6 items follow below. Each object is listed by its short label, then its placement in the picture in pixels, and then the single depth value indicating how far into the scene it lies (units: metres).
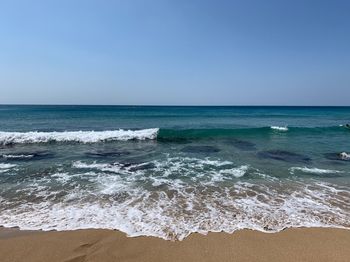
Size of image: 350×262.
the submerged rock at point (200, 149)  13.00
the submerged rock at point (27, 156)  10.95
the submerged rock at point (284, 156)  10.68
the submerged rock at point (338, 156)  10.88
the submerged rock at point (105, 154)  11.77
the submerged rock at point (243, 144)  13.70
